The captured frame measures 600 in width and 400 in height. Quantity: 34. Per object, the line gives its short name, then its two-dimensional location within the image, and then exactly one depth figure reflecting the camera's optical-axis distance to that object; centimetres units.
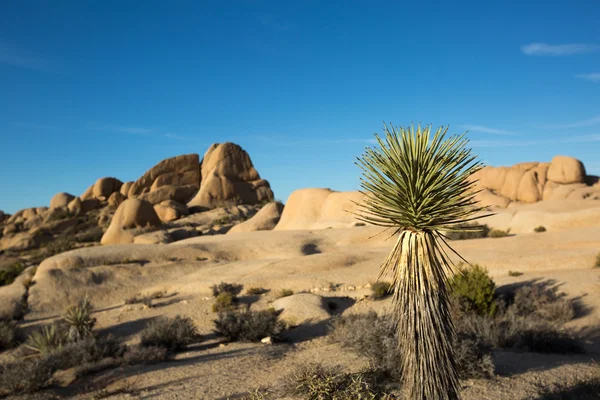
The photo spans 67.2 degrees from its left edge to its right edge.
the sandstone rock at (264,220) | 3709
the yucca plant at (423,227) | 482
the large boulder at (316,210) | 3434
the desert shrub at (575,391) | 638
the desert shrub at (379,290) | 1512
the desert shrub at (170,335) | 1145
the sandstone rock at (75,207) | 5644
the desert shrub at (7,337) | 1407
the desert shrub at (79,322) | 1334
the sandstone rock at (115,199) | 5792
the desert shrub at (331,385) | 565
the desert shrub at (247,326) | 1189
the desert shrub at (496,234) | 2380
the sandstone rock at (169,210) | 4681
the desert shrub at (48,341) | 1220
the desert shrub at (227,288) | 1660
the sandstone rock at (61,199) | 6212
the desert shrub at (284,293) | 1619
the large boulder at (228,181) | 5281
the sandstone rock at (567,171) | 4778
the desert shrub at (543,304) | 1212
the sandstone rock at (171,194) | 5231
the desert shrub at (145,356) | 1012
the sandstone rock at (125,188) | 5816
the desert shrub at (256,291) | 1670
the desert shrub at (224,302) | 1515
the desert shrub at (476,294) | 1226
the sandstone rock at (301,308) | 1365
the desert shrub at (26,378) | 870
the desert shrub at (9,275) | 2264
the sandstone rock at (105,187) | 6034
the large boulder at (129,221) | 3481
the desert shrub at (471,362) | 768
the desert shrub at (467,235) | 2431
